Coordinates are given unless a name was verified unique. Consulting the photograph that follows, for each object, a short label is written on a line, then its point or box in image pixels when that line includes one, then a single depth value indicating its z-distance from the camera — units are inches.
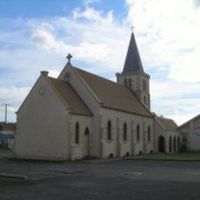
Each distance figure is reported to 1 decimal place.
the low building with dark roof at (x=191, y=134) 1917.1
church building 1137.5
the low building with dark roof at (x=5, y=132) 2502.8
